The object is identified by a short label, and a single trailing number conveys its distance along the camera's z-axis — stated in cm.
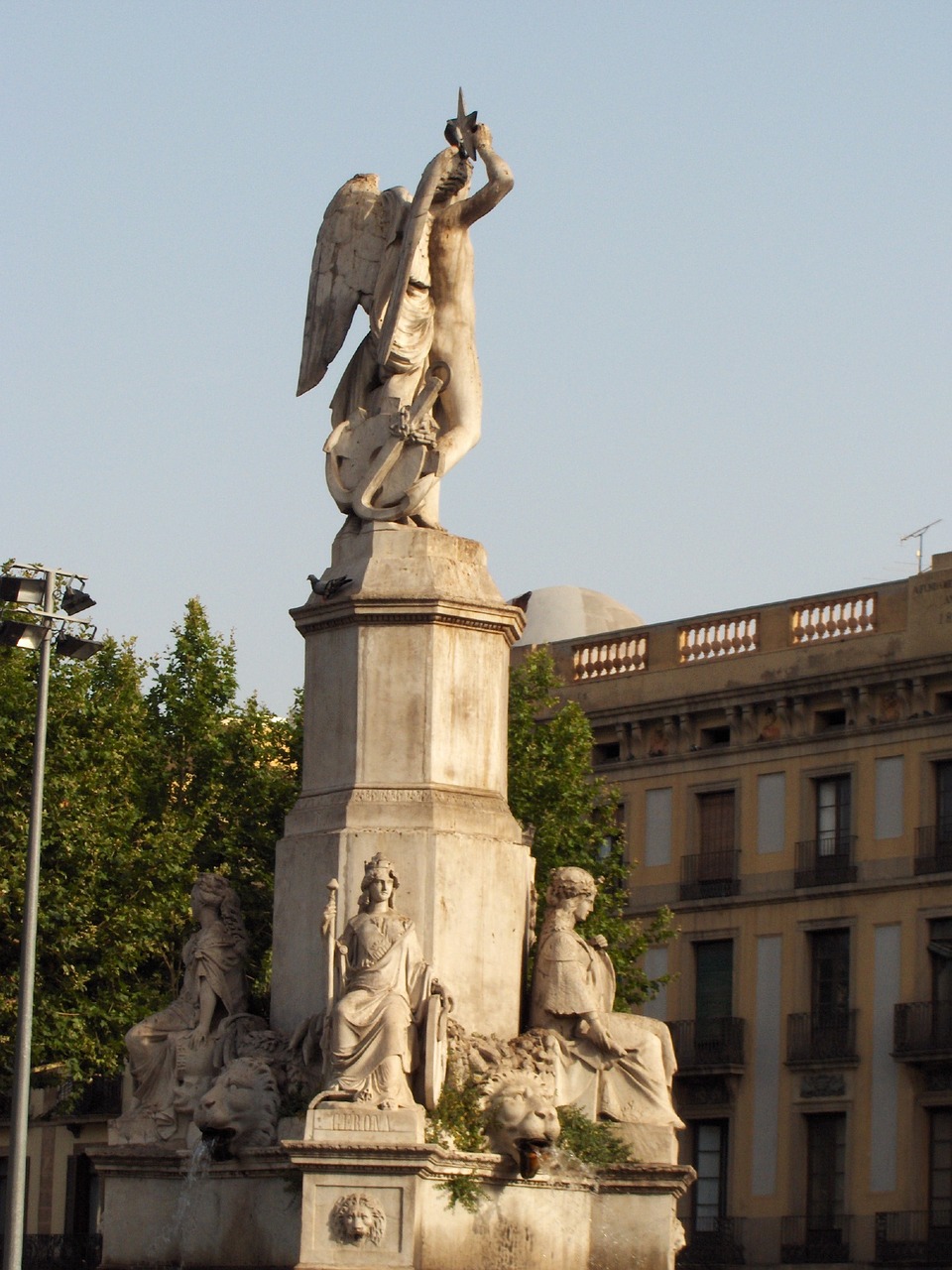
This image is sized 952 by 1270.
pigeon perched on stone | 2295
